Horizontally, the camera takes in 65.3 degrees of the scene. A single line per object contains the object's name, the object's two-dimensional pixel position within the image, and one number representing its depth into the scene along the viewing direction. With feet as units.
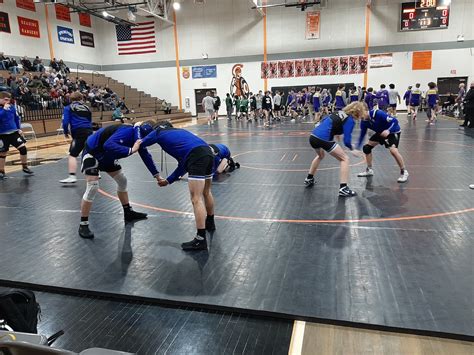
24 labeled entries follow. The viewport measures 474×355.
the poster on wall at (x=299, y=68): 76.43
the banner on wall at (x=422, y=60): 69.97
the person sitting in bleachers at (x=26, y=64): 62.13
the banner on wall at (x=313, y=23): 73.77
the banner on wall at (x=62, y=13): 73.92
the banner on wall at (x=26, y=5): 66.22
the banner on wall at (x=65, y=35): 75.41
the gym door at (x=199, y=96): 85.20
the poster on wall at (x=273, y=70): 78.07
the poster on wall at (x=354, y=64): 73.16
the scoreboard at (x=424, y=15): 63.46
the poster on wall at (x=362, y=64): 72.69
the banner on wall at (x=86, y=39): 82.06
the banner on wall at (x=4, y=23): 62.64
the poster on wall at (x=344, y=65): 73.78
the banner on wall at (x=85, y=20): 81.31
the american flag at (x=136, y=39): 84.58
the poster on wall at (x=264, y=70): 78.51
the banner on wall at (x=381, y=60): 71.92
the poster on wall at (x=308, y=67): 75.87
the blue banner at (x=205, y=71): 82.48
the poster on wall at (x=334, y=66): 74.18
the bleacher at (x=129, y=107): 53.83
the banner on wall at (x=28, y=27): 66.74
